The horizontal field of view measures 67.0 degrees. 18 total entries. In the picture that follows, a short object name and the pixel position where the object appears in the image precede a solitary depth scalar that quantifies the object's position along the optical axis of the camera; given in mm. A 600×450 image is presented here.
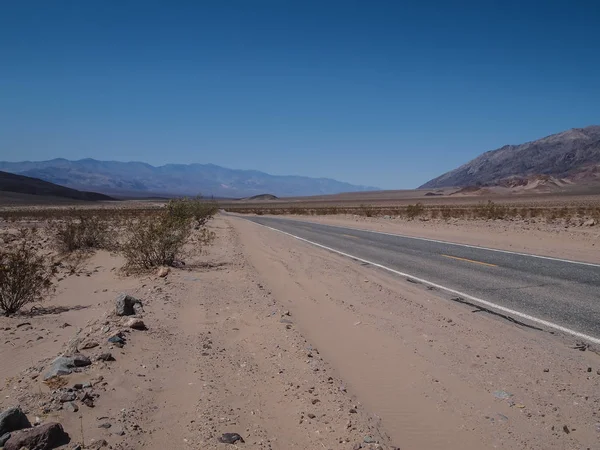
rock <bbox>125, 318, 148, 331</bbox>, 5594
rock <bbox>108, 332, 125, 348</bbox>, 4973
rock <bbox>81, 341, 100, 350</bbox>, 4938
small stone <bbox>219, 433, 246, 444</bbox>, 3283
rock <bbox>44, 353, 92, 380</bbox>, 4129
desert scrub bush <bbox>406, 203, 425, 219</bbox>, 36794
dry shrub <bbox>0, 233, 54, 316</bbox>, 8016
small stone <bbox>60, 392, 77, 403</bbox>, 3656
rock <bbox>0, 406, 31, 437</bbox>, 3074
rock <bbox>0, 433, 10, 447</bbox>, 2991
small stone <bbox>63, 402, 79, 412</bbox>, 3533
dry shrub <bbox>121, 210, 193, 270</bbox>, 11195
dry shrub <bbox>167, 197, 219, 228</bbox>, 22867
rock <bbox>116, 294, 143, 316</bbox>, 6321
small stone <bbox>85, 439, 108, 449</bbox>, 3109
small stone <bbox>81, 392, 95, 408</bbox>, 3641
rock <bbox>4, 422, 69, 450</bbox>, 2957
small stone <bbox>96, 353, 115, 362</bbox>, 4523
